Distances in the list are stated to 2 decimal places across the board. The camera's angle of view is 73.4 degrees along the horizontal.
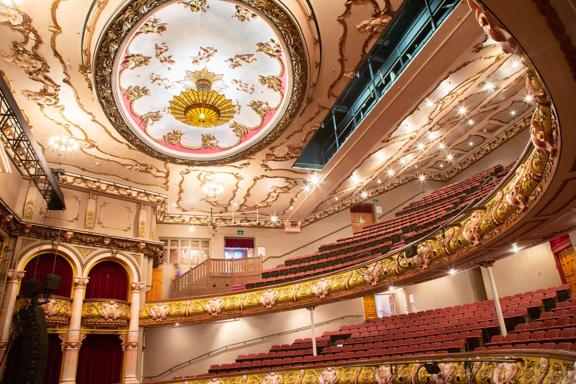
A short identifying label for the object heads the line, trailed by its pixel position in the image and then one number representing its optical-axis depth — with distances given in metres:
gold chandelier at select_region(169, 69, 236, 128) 8.69
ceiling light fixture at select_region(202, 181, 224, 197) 11.07
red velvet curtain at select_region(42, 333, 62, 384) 9.57
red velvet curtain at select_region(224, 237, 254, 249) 15.23
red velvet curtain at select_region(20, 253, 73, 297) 10.03
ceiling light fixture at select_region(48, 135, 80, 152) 8.00
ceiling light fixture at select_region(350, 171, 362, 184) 12.31
